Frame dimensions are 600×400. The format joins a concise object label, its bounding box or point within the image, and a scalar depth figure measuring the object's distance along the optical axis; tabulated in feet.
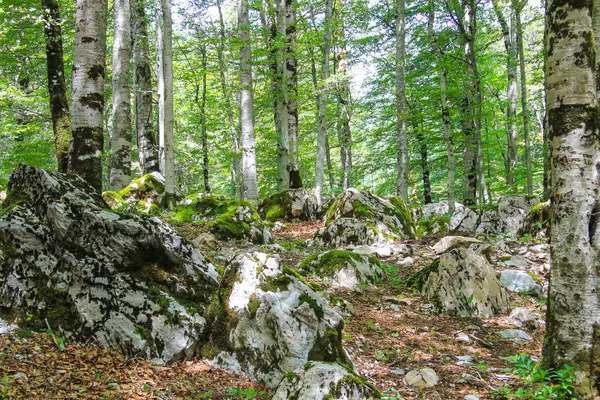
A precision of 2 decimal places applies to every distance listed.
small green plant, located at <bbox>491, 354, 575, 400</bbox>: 9.75
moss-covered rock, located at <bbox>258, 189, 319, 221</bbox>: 39.96
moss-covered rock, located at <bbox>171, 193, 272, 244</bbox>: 27.96
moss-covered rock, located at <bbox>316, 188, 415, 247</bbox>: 28.22
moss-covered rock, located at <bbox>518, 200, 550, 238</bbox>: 27.09
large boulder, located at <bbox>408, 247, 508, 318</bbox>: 17.54
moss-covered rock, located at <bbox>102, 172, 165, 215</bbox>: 31.78
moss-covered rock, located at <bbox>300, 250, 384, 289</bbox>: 20.03
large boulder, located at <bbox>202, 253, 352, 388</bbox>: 11.33
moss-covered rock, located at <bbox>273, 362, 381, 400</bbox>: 9.30
